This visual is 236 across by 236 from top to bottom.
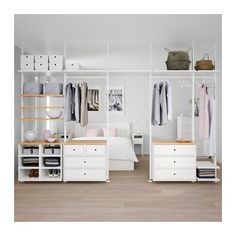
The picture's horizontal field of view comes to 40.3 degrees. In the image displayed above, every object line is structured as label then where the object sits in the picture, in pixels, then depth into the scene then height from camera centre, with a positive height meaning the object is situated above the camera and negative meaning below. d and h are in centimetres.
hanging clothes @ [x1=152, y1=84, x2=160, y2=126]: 552 +22
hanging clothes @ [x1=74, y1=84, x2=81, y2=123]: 559 +22
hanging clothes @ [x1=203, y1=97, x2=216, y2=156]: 550 -19
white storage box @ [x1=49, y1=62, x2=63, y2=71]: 562 +86
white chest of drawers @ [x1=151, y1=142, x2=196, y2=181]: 546 -75
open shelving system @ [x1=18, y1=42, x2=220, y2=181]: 552 +77
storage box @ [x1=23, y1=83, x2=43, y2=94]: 568 +48
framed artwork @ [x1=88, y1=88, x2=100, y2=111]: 923 +48
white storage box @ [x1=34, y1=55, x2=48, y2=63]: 563 +100
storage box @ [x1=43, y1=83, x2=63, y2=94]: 567 +48
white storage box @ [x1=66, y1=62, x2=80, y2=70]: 580 +89
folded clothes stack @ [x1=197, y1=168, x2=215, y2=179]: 553 -98
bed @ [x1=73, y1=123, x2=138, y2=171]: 675 -87
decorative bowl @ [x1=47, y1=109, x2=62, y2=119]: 569 +3
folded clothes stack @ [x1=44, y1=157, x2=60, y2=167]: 557 -81
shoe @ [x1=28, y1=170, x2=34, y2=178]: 567 -103
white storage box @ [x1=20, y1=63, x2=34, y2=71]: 566 +86
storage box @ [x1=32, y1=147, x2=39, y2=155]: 563 -62
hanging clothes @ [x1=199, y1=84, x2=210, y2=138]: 550 +5
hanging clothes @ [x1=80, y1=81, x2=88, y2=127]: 557 +16
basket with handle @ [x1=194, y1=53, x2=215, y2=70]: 554 +88
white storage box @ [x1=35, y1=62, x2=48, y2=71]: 562 +86
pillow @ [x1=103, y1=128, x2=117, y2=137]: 877 -45
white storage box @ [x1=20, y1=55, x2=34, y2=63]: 566 +101
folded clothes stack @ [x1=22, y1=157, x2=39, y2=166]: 560 -81
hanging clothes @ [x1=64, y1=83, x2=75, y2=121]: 561 +24
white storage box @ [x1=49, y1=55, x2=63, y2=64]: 562 +99
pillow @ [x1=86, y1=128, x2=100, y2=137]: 844 -44
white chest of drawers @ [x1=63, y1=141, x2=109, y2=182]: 549 -81
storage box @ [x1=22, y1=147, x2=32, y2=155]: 562 -62
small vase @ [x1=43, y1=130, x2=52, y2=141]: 570 -35
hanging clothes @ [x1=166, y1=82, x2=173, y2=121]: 550 +30
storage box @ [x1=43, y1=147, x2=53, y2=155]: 560 -62
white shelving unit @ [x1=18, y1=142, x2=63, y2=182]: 556 -89
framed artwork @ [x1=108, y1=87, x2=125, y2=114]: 931 +45
